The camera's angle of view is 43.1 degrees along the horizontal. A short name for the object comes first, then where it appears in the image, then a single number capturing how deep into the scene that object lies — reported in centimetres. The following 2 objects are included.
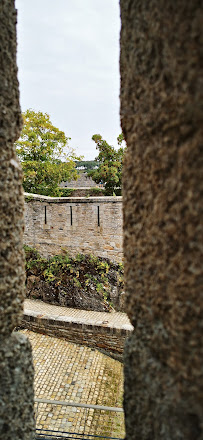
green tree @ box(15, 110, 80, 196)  1182
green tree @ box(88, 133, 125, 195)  1082
